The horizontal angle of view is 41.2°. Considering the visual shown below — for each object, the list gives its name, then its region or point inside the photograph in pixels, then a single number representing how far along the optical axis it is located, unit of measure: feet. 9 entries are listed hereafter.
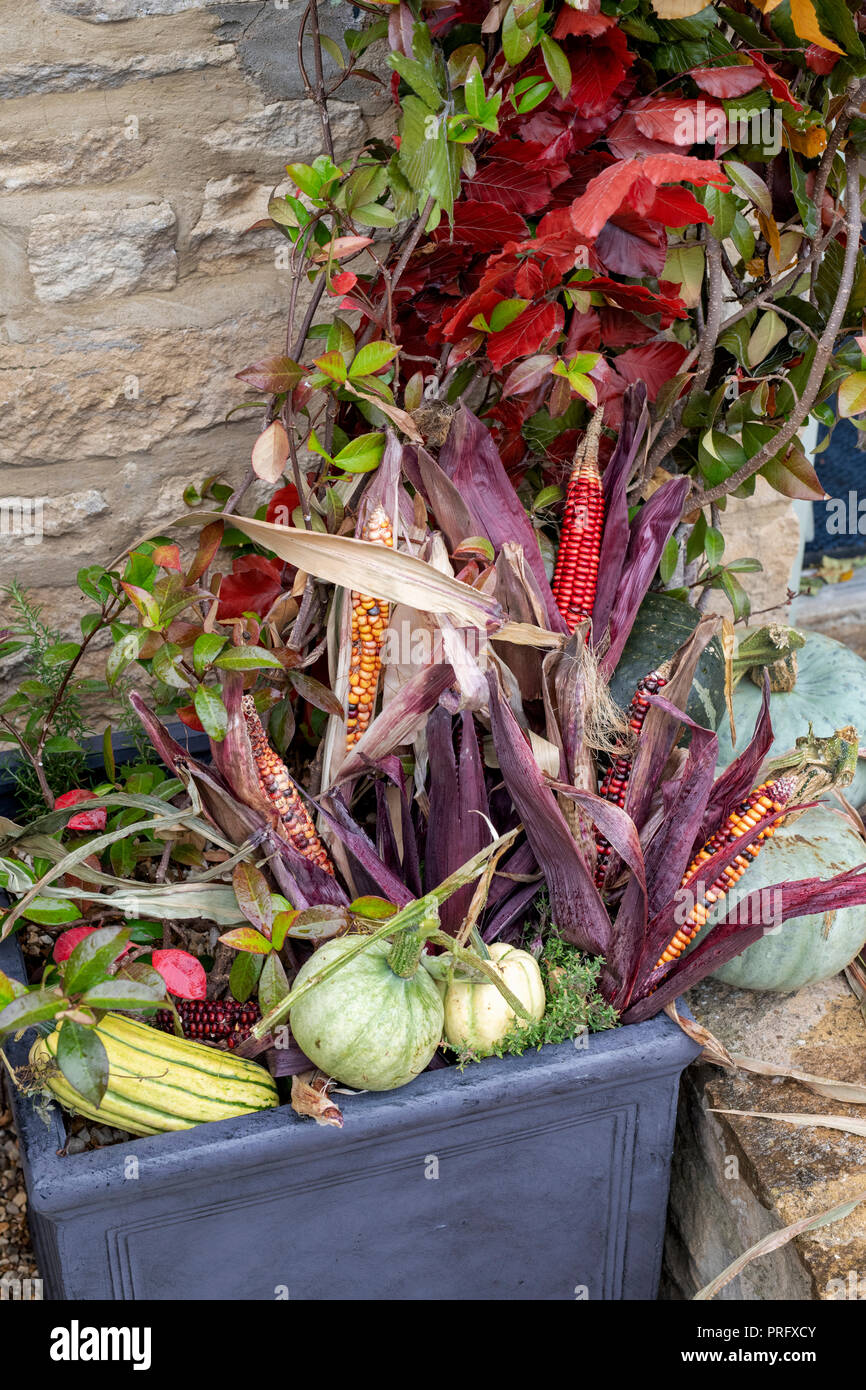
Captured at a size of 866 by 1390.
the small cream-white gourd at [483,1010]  4.28
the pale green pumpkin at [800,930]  5.06
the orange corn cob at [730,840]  4.44
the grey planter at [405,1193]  3.93
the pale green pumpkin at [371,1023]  3.94
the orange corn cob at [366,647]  4.34
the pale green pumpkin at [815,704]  5.92
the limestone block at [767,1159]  4.35
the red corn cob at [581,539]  4.77
